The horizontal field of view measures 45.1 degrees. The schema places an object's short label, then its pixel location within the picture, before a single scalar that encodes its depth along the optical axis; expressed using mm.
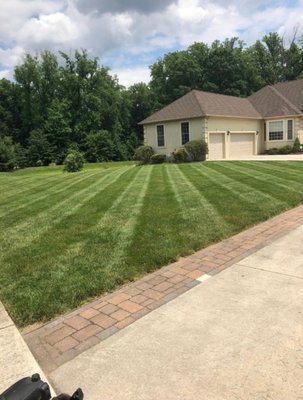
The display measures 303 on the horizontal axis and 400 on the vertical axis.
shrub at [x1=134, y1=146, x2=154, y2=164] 28375
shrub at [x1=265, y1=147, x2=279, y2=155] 30380
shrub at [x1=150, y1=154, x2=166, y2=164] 27031
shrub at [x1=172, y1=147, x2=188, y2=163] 25812
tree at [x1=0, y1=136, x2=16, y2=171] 35438
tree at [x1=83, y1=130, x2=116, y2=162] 42219
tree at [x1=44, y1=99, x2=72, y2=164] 41969
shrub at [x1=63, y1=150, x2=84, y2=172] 24656
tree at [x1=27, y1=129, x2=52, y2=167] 40875
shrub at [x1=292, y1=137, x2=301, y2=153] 29781
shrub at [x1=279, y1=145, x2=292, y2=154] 29922
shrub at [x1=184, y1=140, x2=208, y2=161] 25656
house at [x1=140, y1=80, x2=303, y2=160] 27234
